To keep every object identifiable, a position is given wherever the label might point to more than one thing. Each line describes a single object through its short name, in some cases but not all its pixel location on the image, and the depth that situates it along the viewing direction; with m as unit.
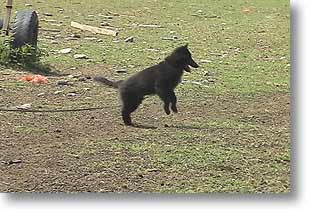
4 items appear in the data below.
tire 11.18
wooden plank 14.53
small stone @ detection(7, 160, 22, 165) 6.72
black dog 8.16
